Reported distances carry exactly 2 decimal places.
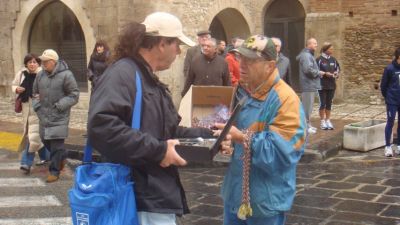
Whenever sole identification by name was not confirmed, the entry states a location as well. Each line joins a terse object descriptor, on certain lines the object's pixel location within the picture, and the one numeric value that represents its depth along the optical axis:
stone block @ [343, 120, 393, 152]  9.34
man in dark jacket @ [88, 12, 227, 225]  2.69
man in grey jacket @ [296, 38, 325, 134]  10.49
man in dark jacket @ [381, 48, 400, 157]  8.90
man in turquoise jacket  3.11
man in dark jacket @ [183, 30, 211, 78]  10.09
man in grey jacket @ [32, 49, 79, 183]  7.47
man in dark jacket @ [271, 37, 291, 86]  8.75
